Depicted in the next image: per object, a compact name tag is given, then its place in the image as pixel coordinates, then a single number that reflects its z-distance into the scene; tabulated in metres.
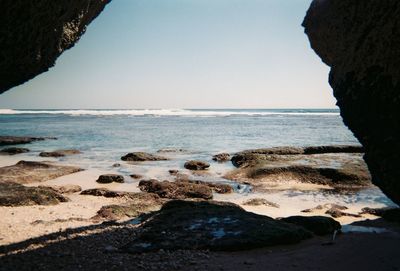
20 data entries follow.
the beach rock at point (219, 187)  12.91
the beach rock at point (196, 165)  17.50
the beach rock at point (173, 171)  16.26
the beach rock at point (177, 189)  11.84
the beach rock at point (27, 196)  9.81
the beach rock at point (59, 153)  21.93
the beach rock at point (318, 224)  7.43
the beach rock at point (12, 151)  23.59
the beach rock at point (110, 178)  13.78
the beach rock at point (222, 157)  20.56
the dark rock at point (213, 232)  6.38
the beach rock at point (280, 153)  18.55
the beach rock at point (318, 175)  14.62
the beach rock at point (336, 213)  9.67
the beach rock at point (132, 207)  9.14
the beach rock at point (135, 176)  14.96
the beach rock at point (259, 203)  11.11
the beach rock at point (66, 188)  11.88
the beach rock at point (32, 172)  13.91
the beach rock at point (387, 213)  8.75
